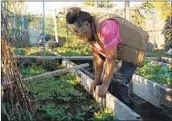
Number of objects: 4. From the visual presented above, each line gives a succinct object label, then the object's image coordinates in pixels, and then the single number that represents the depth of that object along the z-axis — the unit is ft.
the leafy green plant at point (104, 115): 8.66
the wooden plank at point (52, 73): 10.36
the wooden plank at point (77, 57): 20.29
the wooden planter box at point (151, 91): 10.92
